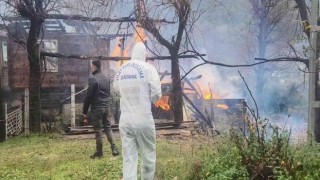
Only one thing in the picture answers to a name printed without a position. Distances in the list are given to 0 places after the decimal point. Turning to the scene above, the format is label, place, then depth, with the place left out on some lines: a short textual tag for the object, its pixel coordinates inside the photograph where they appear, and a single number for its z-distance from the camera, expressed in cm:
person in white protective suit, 527
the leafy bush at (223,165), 493
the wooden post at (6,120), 1299
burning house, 1906
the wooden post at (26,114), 1348
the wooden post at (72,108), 1388
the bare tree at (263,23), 1138
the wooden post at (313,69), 622
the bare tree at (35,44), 1252
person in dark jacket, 784
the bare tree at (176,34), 1070
